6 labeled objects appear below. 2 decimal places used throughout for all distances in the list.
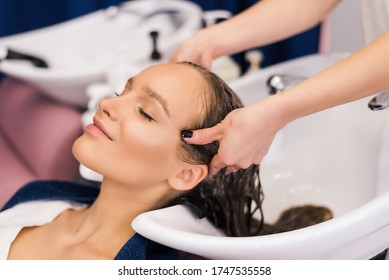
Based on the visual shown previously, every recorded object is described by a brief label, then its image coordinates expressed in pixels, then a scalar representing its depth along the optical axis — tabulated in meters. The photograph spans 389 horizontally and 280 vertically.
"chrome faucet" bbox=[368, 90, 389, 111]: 1.14
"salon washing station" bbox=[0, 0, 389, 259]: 0.95
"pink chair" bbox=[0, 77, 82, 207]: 1.74
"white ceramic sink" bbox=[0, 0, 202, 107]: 1.78
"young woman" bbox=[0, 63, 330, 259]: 1.10
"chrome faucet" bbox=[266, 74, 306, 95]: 1.31
